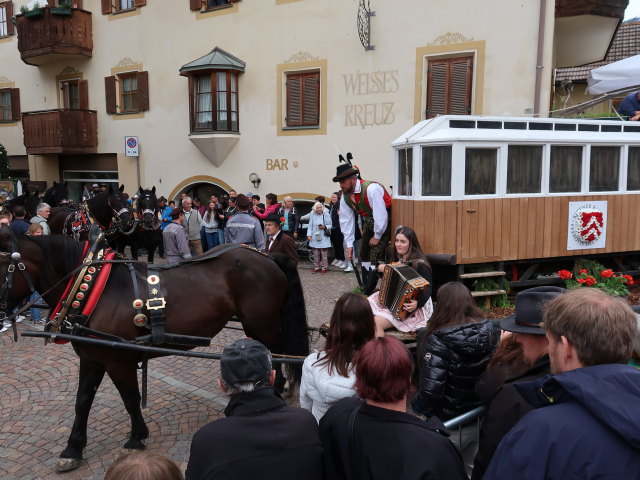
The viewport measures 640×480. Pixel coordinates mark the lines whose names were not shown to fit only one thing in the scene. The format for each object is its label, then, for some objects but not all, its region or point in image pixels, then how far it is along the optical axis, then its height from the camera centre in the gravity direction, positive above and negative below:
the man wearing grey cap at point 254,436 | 1.73 -0.92
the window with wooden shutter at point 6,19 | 18.80 +6.38
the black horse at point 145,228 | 11.40 -1.07
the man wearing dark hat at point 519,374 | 1.99 -0.83
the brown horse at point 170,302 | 3.94 -1.06
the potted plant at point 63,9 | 16.47 +5.85
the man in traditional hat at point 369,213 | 5.82 -0.37
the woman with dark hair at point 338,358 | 2.70 -1.01
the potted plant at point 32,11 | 16.70 +5.88
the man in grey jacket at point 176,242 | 8.53 -1.03
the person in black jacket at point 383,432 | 1.69 -0.91
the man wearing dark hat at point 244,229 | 8.06 -0.75
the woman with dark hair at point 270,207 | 11.80 -0.59
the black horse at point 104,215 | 10.02 -0.68
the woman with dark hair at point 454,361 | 3.05 -1.12
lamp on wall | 14.30 +0.13
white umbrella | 8.77 +1.99
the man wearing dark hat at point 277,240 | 7.10 -0.82
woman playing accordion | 4.53 -1.09
